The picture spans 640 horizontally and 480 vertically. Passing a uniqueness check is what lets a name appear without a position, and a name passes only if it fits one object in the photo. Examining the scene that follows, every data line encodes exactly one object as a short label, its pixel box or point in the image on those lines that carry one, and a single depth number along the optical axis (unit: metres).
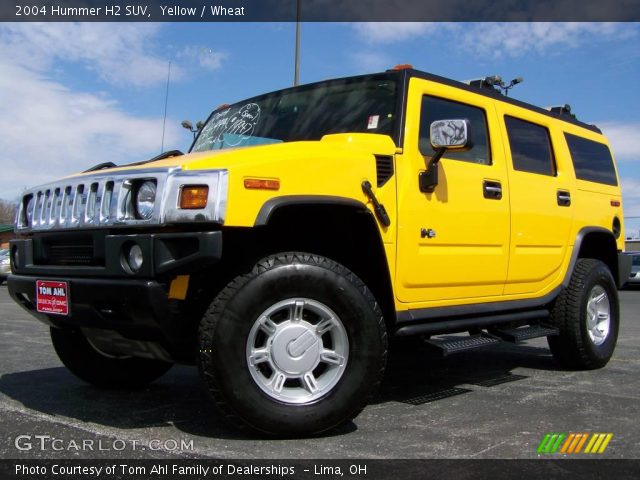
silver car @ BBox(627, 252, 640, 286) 20.89
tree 84.40
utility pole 15.30
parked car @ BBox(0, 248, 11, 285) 20.50
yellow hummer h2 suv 3.12
